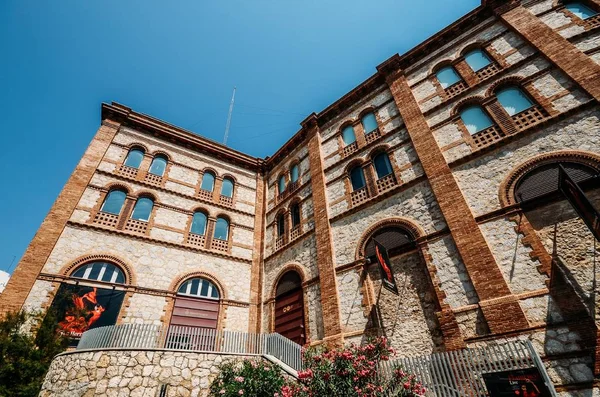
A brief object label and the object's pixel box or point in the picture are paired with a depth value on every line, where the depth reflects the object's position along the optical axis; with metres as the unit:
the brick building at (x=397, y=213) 7.57
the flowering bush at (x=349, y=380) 6.03
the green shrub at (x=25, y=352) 7.13
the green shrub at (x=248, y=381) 7.04
